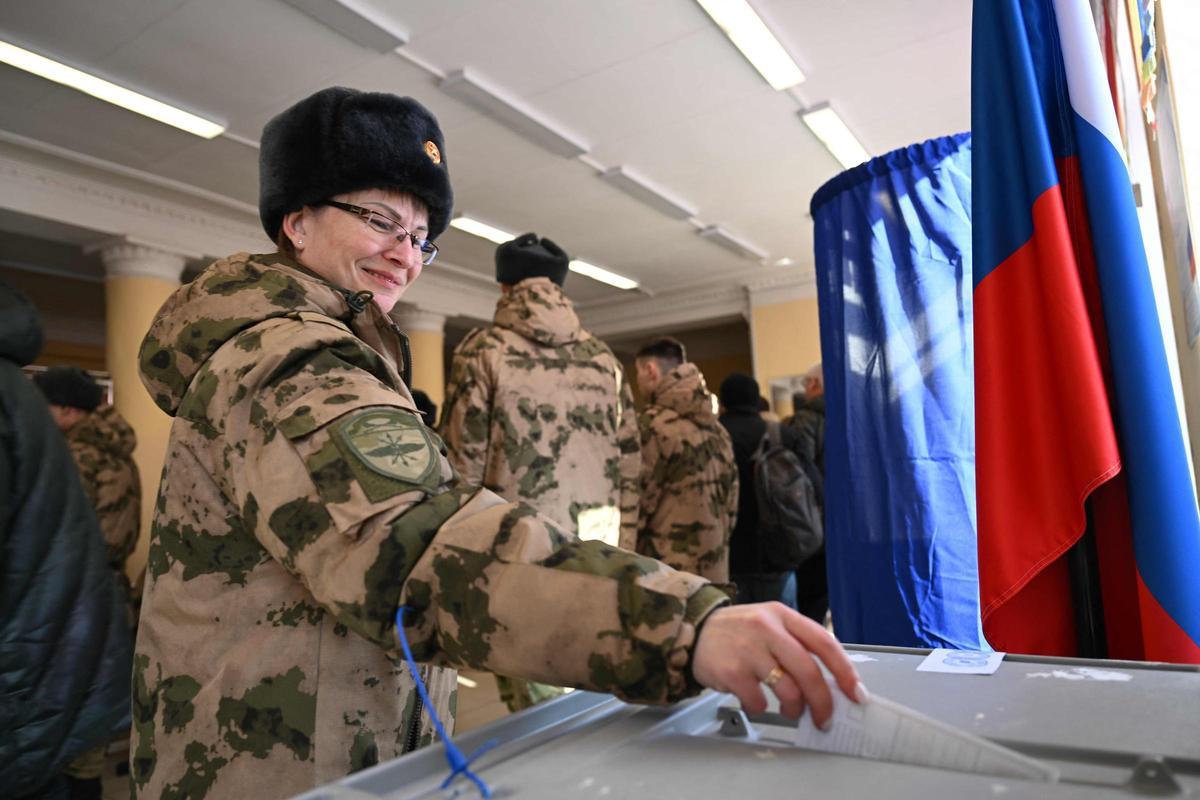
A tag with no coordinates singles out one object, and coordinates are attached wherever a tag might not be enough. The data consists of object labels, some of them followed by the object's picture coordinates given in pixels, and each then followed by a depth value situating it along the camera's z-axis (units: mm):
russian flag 1009
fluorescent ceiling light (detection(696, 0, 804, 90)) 4492
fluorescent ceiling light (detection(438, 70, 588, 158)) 5184
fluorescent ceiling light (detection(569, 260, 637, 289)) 9641
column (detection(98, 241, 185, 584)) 6652
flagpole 1085
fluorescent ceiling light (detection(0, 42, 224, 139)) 4660
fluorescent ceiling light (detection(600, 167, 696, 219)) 6875
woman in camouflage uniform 653
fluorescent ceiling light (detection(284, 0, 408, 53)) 4230
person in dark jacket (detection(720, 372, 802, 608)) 3693
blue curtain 1537
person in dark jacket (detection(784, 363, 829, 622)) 3836
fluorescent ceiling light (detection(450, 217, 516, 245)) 7855
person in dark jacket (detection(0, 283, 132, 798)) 1574
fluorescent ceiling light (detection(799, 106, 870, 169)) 5891
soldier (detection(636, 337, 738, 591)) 3469
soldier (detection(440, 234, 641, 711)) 2771
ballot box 488
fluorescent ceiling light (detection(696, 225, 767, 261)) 8516
